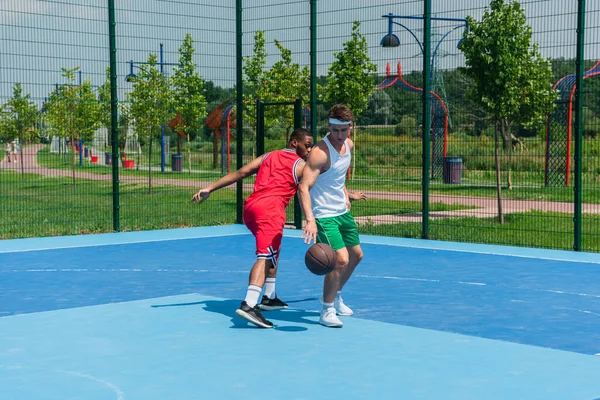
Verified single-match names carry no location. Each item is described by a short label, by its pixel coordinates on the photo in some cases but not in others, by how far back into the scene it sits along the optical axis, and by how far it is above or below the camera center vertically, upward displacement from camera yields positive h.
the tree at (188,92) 17.58 +1.10
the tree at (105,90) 16.84 +1.04
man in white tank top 8.03 -0.50
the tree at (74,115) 22.94 +0.85
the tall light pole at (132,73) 23.46 +1.87
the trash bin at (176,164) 26.48 -0.71
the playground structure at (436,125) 15.68 +0.33
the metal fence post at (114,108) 15.73 +0.57
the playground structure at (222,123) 20.08 +0.45
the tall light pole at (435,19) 14.82 +1.98
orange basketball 7.80 -1.00
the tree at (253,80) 26.55 +1.88
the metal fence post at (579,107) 12.81 +0.47
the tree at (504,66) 15.80 +1.28
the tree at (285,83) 27.45 +1.75
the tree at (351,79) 22.00 +1.58
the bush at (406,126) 15.24 +0.24
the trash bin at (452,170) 17.25 -0.57
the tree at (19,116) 15.68 +0.54
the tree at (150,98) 21.88 +1.18
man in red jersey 8.16 -0.56
